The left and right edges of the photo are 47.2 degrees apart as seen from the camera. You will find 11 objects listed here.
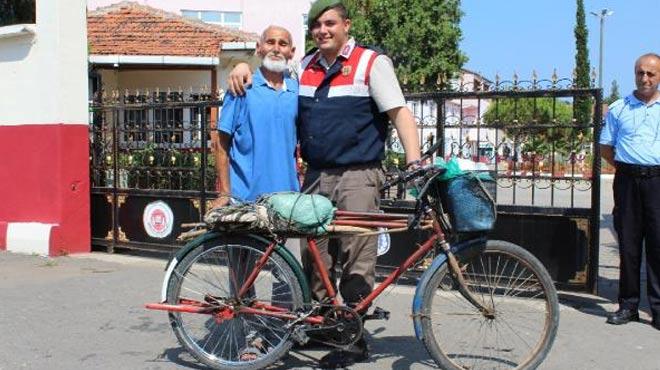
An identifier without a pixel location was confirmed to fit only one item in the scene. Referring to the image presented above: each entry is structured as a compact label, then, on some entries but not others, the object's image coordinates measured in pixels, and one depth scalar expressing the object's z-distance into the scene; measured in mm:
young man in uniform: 4312
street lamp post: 50125
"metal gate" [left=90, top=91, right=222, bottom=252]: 7738
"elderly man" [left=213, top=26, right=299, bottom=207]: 4474
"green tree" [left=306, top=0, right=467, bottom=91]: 27453
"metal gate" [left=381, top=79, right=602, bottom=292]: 5992
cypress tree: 46969
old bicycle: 4047
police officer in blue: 5324
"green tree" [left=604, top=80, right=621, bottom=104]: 107725
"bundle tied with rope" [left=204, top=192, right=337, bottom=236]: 4066
